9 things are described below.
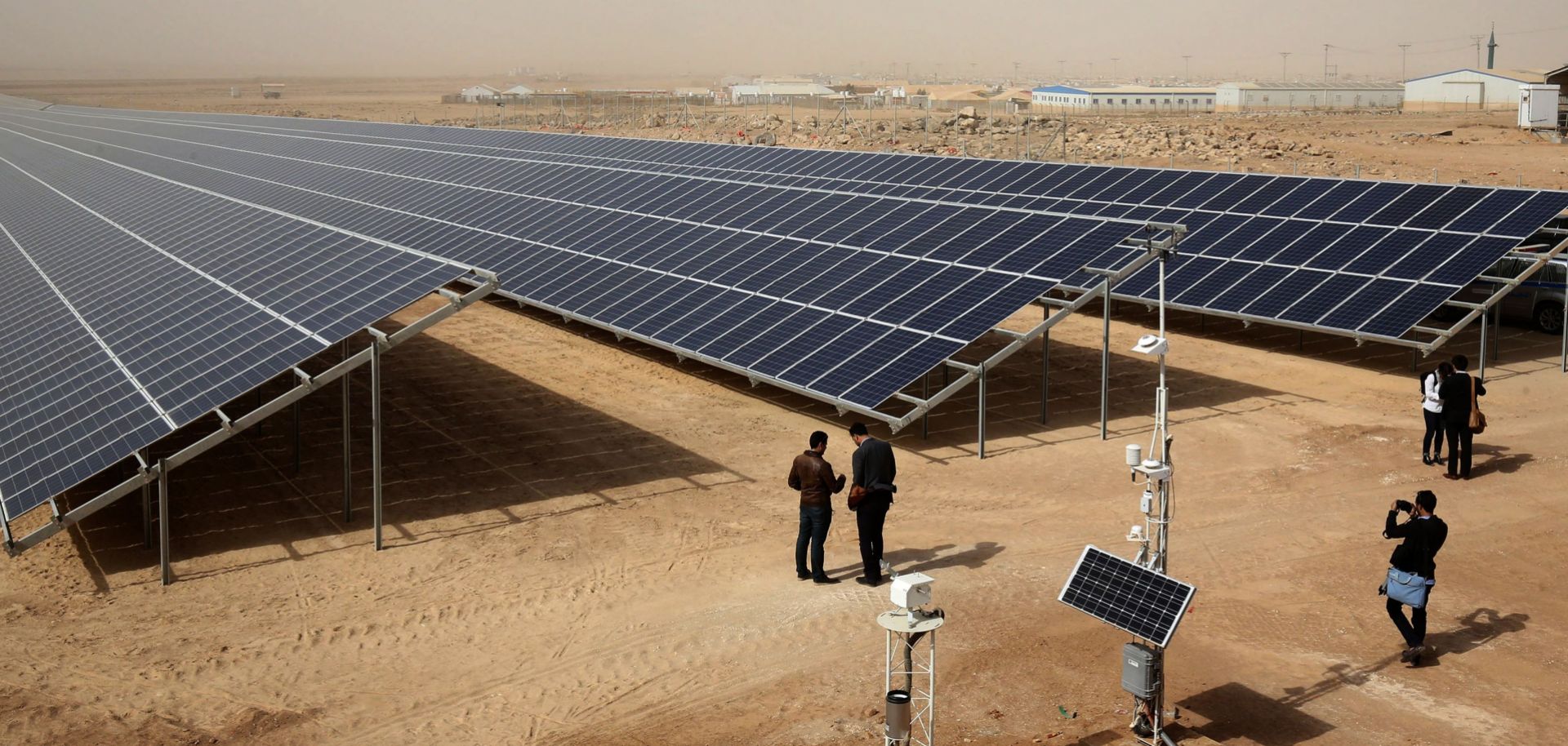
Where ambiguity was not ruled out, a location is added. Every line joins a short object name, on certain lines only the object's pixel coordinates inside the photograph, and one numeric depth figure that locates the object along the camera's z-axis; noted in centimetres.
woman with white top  1752
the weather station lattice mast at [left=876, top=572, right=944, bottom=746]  951
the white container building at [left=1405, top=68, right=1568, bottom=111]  9625
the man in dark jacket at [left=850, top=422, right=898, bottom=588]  1360
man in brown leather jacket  1375
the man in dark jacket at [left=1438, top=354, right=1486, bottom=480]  1694
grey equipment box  1012
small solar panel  1010
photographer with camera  1145
